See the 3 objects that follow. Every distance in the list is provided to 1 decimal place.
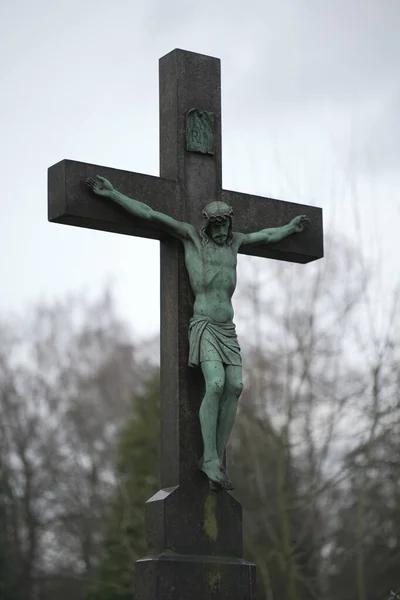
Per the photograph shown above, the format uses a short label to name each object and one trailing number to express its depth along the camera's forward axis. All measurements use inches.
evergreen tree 1629.2
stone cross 576.9
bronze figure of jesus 591.3
